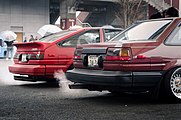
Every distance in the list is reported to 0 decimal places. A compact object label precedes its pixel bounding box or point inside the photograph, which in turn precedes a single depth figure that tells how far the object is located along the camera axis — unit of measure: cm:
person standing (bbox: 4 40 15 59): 2398
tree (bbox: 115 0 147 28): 2892
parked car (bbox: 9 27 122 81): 766
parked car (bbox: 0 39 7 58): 2453
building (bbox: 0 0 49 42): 3748
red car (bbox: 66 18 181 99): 547
